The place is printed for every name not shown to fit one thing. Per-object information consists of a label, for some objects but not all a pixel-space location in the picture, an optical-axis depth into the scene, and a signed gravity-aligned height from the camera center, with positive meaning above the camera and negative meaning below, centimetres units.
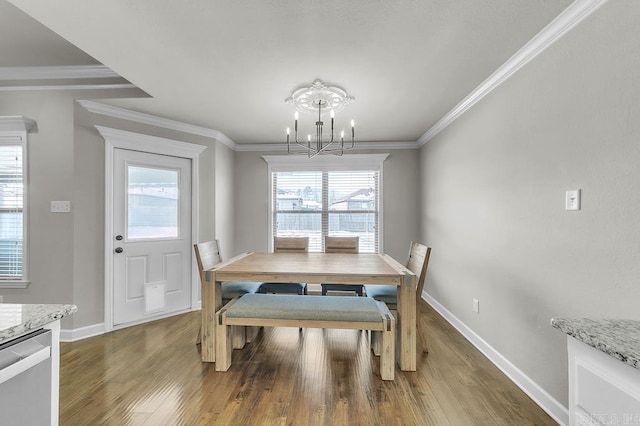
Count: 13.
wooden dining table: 208 -51
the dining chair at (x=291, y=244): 334 -39
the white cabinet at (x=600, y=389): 76 -54
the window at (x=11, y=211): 264 +2
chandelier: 237 +105
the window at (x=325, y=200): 442 +21
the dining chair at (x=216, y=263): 245 -48
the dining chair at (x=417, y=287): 224 -69
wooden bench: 200 -79
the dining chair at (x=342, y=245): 334 -39
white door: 297 -27
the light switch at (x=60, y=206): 262 +7
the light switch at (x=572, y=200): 148 +7
